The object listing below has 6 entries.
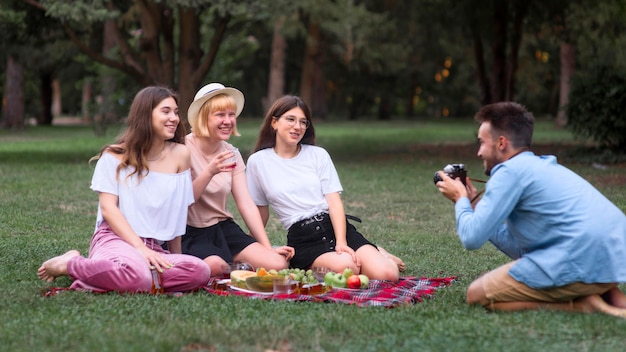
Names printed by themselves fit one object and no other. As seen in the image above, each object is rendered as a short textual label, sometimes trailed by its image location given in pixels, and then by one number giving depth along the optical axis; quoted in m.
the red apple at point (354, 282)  6.39
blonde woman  6.86
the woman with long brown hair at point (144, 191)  6.33
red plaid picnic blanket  5.94
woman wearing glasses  6.91
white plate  6.19
